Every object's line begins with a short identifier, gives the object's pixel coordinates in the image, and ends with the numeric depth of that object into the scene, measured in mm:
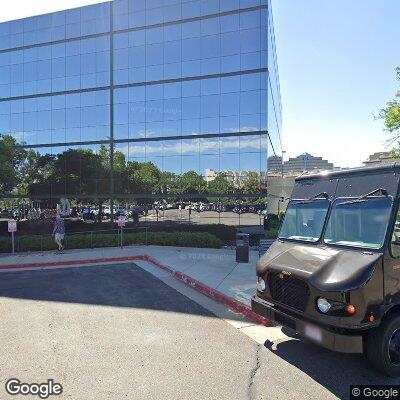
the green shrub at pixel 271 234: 18203
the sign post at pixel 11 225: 16062
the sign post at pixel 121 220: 17594
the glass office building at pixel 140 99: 21766
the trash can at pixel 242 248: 13180
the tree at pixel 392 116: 20281
